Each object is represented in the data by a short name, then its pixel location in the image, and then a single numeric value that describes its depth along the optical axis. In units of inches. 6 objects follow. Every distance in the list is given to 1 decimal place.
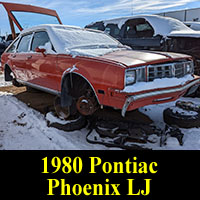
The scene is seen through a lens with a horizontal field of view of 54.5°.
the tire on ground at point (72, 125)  114.8
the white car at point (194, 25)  243.7
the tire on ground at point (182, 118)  113.3
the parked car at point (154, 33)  166.4
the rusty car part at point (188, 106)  125.5
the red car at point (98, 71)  89.2
